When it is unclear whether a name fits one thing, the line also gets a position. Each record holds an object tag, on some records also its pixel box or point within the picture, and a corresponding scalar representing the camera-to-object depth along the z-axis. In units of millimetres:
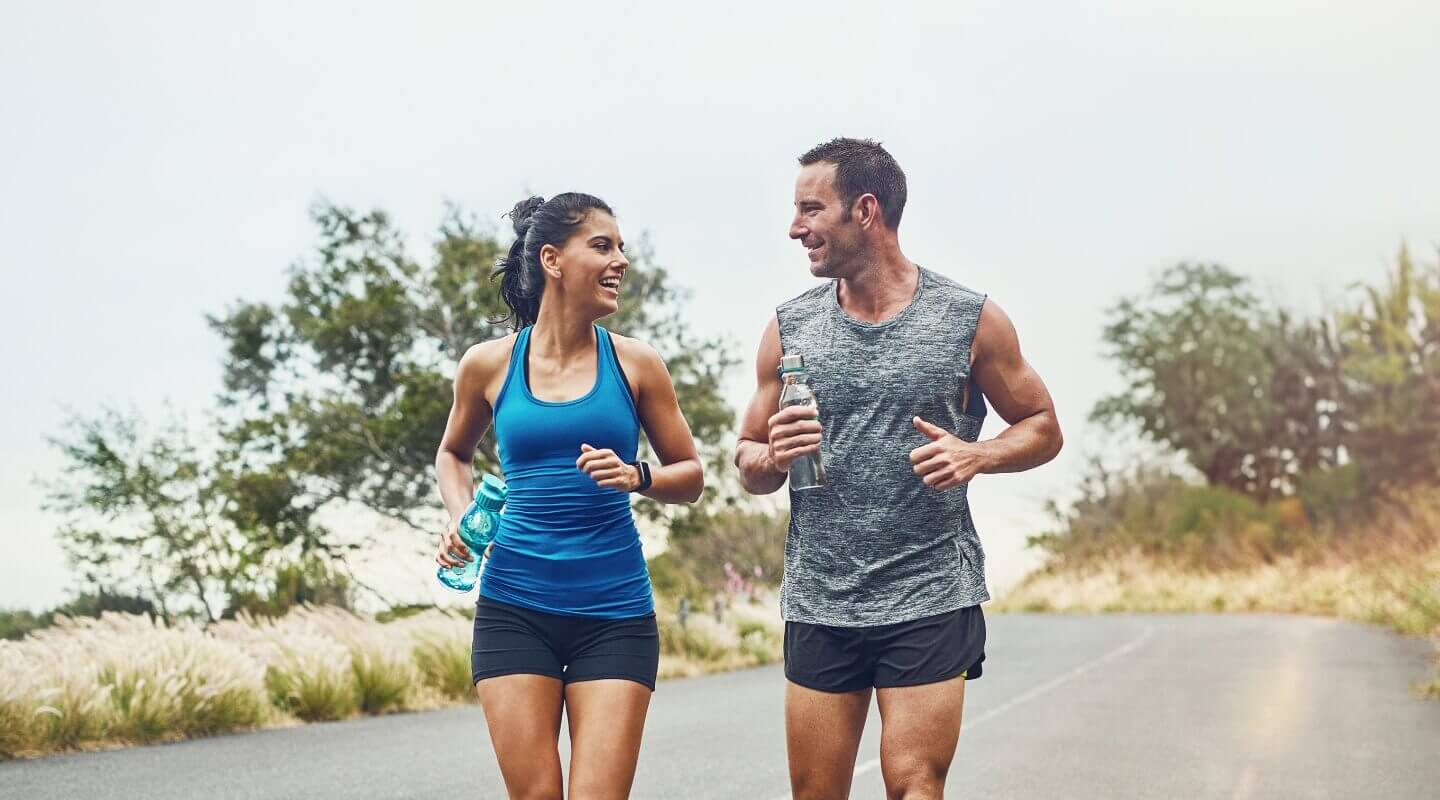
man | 4402
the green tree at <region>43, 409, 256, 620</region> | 25047
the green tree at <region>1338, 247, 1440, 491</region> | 45719
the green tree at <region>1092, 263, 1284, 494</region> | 58156
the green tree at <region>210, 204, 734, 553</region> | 25672
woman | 4418
